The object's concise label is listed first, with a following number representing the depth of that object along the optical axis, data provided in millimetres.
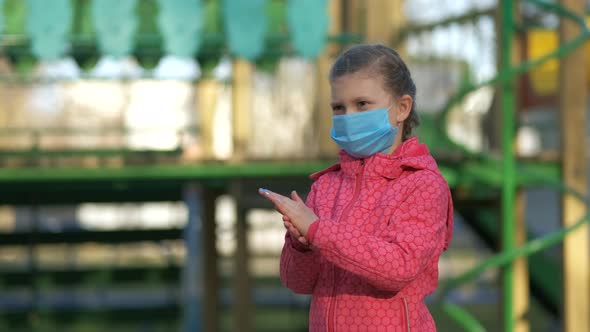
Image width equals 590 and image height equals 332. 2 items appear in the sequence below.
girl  2892
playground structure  6528
